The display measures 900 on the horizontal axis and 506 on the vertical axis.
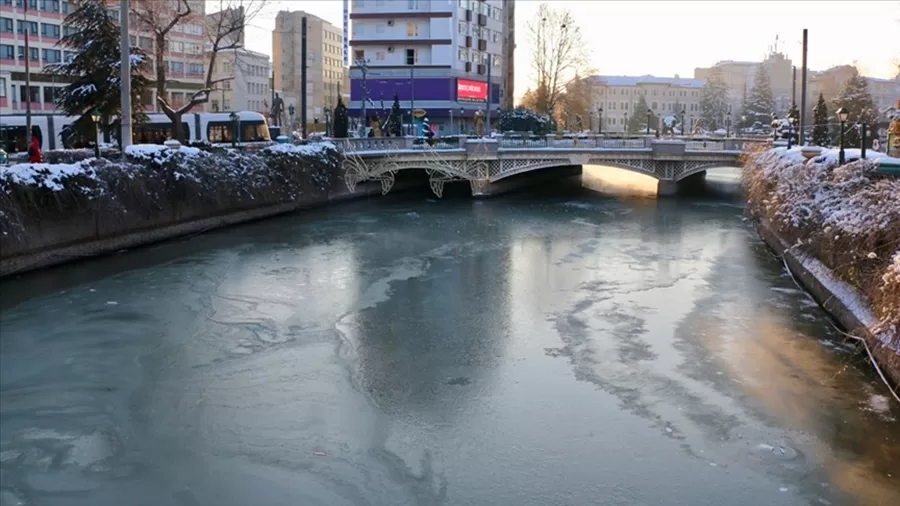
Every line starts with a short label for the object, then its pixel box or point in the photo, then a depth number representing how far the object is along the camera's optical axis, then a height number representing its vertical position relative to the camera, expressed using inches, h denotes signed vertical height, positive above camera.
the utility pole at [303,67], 1544.0 +147.7
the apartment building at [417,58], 2714.1 +288.4
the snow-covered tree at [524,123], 2397.9 +82.3
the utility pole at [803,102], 1622.4 +92.8
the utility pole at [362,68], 2059.5 +207.9
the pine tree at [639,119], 4357.8 +169.6
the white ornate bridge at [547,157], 1752.0 -4.8
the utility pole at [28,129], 1383.4 +36.3
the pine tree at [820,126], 1801.2 +57.2
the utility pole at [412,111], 2146.4 +104.3
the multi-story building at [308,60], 4488.2 +467.6
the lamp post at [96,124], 1131.6 +36.5
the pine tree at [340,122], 1742.1 +60.2
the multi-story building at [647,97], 5639.8 +358.6
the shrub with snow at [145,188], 939.3 -43.7
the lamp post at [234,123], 1627.8 +56.2
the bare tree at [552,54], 3002.0 +330.8
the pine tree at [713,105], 4183.1 +232.5
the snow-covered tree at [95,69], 1395.2 +128.8
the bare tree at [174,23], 1441.9 +211.5
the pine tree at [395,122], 2018.9 +72.6
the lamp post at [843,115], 1054.9 +46.2
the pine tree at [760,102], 3565.5 +210.3
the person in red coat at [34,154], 1047.6 -1.0
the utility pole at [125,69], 1109.7 +103.5
